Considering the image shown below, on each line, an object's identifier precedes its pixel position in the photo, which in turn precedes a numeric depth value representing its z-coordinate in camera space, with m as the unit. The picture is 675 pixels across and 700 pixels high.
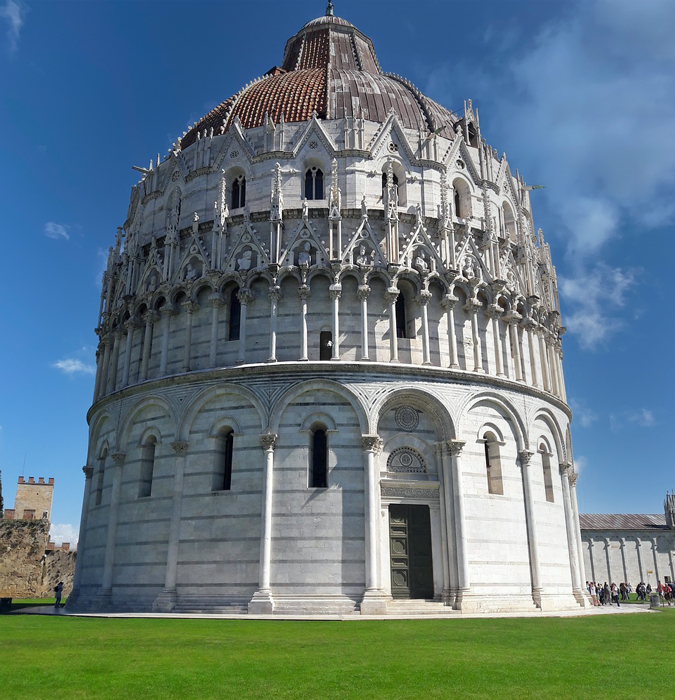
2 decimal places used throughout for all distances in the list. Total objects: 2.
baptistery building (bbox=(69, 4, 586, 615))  24.05
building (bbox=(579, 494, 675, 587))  64.12
